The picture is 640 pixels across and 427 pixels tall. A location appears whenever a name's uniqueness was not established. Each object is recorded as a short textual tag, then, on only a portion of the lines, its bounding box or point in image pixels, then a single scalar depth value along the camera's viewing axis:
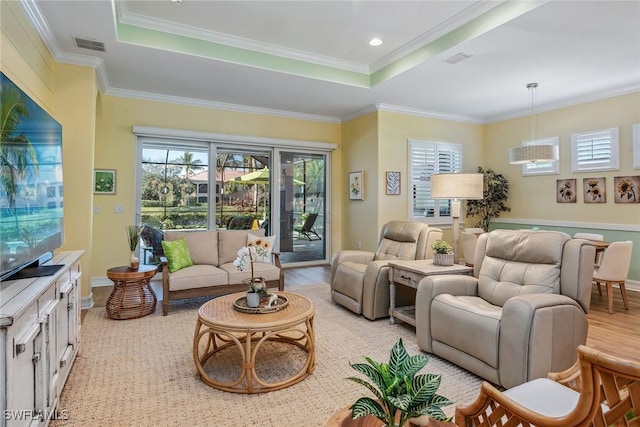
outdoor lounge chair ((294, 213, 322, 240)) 6.80
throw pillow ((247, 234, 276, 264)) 2.75
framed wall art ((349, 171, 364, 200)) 6.31
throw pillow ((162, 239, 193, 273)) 3.94
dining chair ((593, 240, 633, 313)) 3.93
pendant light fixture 4.65
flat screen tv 1.68
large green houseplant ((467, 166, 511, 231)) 6.66
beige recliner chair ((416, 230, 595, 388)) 2.11
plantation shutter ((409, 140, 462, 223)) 6.32
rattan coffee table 2.25
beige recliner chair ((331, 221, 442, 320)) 3.58
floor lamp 3.43
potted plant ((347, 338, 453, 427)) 1.04
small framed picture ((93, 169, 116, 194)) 5.04
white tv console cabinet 1.29
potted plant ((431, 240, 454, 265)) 3.29
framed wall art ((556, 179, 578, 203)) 5.61
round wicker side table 3.60
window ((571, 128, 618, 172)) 5.16
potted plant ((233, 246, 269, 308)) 2.56
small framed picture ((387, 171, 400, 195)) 6.05
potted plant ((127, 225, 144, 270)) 3.77
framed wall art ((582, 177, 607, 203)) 5.25
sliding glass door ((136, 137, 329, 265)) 5.52
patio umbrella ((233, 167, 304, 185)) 6.21
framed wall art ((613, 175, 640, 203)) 4.89
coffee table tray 2.48
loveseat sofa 3.77
